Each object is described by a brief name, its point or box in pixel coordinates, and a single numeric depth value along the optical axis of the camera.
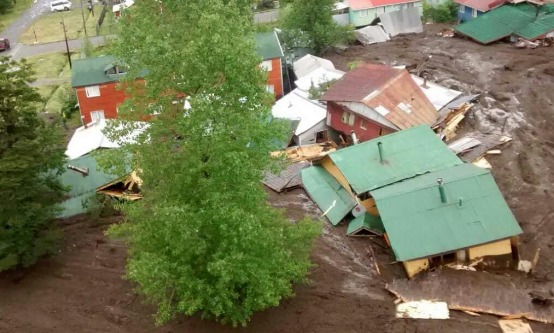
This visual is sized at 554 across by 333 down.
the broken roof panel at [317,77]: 41.22
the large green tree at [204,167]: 16.38
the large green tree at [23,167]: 24.28
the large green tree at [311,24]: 49.97
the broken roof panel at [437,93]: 37.06
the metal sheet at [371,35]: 54.06
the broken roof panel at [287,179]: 31.23
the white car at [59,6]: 77.62
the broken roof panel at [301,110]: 36.59
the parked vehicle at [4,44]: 62.84
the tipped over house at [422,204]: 23.33
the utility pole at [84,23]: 66.28
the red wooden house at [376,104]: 33.75
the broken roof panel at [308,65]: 44.44
